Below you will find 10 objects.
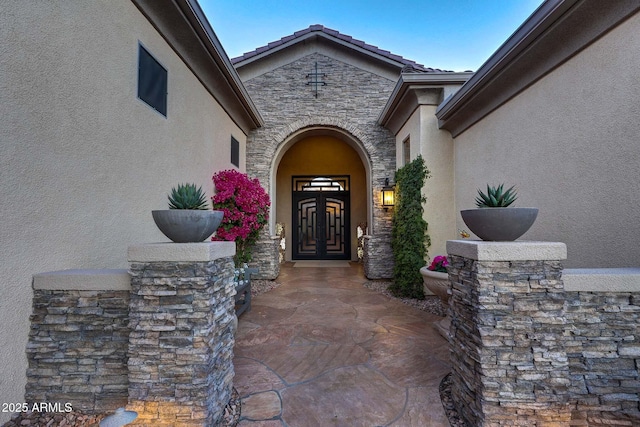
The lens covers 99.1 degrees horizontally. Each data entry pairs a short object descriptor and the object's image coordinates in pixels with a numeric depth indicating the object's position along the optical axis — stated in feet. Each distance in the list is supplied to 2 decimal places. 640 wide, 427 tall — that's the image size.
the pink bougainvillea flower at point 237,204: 18.42
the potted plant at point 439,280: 12.12
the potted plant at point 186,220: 6.63
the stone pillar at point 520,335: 6.25
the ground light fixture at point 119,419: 5.07
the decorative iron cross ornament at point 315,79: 24.98
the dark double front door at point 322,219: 35.29
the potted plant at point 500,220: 6.51
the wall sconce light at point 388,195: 23.59
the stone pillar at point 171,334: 6.33
